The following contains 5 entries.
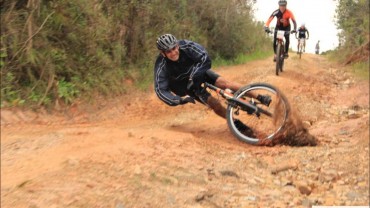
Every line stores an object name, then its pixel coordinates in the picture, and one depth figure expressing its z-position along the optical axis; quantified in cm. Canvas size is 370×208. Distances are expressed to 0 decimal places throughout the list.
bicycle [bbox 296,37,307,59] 1602
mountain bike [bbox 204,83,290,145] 505
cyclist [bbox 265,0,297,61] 1023
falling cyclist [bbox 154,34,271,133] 554
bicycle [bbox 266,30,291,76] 1012
